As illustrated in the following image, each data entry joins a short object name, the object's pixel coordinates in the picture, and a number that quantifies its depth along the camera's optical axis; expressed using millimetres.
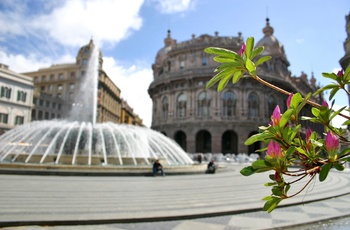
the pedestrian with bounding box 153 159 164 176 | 12312
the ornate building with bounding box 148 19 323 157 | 40500
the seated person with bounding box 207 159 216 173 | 15297
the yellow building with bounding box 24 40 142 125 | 57806
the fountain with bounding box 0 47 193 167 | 14383
